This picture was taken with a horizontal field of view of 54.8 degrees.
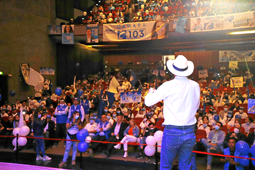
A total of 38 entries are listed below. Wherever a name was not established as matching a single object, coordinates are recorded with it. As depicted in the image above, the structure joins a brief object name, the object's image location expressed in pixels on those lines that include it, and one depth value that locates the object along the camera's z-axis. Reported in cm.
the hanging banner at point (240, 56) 2138
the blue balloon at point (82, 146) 628
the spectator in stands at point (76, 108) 862
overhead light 1764
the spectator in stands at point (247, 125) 791
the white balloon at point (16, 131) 755
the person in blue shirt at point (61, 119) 893
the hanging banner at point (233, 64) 1622
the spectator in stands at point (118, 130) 786
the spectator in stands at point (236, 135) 622
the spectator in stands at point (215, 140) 669
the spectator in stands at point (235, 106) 1052
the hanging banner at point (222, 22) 1406
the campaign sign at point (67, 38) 1792
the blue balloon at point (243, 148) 536
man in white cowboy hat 273
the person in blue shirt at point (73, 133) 684
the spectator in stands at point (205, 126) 765
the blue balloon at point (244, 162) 527
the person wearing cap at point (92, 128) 818
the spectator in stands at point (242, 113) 934
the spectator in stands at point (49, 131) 868
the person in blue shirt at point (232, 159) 548
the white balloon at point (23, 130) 737
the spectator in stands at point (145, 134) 725
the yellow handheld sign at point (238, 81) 1199
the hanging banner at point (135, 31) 1598
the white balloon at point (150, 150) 637
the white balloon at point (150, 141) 627
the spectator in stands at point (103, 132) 809
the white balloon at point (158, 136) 630
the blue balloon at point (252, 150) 534
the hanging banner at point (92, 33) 1748
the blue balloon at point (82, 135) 622
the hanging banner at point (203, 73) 1830
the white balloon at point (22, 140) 731
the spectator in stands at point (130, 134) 743
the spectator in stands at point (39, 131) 720
